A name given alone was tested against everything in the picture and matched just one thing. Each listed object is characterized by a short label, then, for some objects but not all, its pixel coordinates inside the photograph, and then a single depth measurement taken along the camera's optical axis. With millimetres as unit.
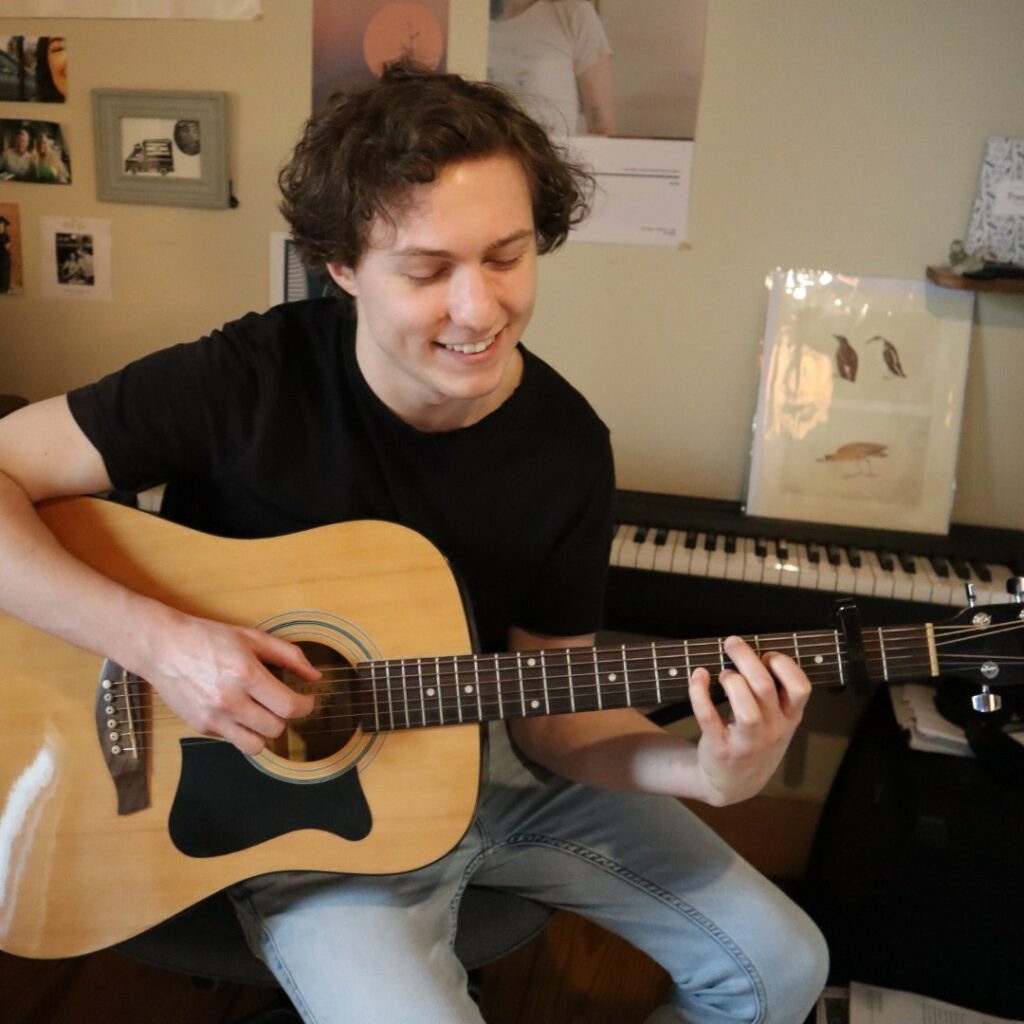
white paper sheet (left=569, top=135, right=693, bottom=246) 1743
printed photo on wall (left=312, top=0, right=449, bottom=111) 1760
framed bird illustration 1702
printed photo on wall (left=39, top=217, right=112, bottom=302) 2006
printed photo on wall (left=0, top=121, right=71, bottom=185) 1967
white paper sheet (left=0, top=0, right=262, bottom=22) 1835
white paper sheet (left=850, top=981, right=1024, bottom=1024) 1573
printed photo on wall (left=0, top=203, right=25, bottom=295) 2029
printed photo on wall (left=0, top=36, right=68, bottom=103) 1929
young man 985
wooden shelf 1549
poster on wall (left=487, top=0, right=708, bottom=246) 1685
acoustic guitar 1038
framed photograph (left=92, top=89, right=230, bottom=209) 1886
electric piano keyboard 1527
